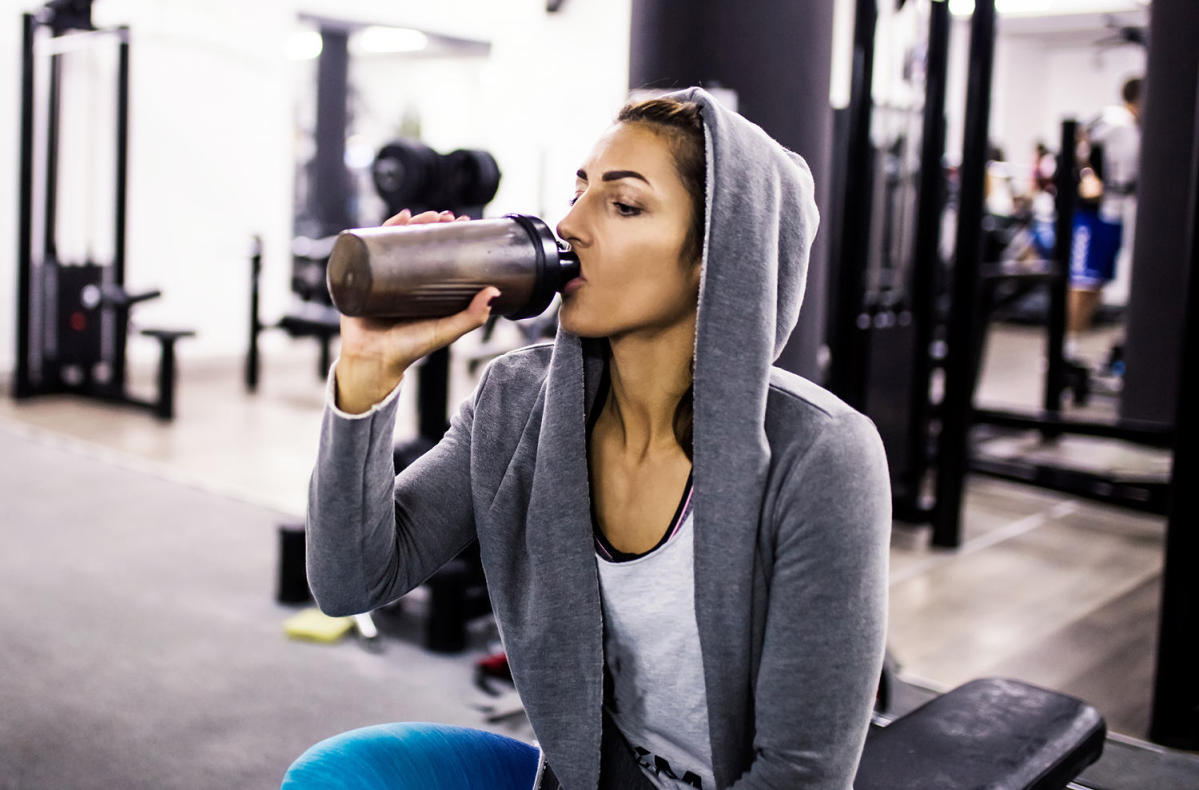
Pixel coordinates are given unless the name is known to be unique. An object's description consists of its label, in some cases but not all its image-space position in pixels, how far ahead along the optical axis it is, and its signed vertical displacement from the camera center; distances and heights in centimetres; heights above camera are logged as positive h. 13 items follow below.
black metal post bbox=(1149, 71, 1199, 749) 243 -61
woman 106 -23
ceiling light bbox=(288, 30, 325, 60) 1127 +212
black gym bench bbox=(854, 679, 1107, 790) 129 -54
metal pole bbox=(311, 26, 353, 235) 988 +103
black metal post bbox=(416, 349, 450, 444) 335 -40
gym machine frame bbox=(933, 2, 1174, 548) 362 -45
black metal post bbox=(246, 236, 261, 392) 657 -41
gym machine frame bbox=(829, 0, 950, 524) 357 -8
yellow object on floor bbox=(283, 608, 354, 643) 299 -97
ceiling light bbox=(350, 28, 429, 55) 1153 +226
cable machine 566 -19
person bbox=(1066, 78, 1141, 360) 700 +64
